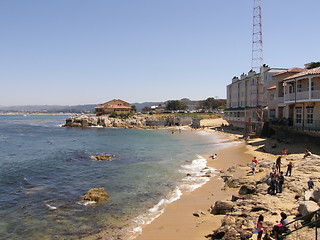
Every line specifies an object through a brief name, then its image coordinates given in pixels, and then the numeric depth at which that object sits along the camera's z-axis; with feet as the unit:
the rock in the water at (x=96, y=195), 57.41
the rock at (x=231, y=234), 33.38
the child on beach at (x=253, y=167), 71.03
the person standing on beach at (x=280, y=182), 48.65
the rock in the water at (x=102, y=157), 105.50
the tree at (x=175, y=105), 486.38
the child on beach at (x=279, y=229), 31.35
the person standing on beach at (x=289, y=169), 58.03
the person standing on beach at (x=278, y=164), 63.05
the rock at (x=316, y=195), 37.14
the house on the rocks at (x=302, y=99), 91.35
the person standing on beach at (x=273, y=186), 48.44
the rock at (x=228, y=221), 37.19
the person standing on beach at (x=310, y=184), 46.16
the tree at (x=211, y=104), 488.85
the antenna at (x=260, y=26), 170.60
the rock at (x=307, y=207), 32.17
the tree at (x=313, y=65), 124.89
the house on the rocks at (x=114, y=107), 377.91
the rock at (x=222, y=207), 45.07
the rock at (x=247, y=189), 52.50
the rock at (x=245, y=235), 32.65
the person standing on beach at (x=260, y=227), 32.32
